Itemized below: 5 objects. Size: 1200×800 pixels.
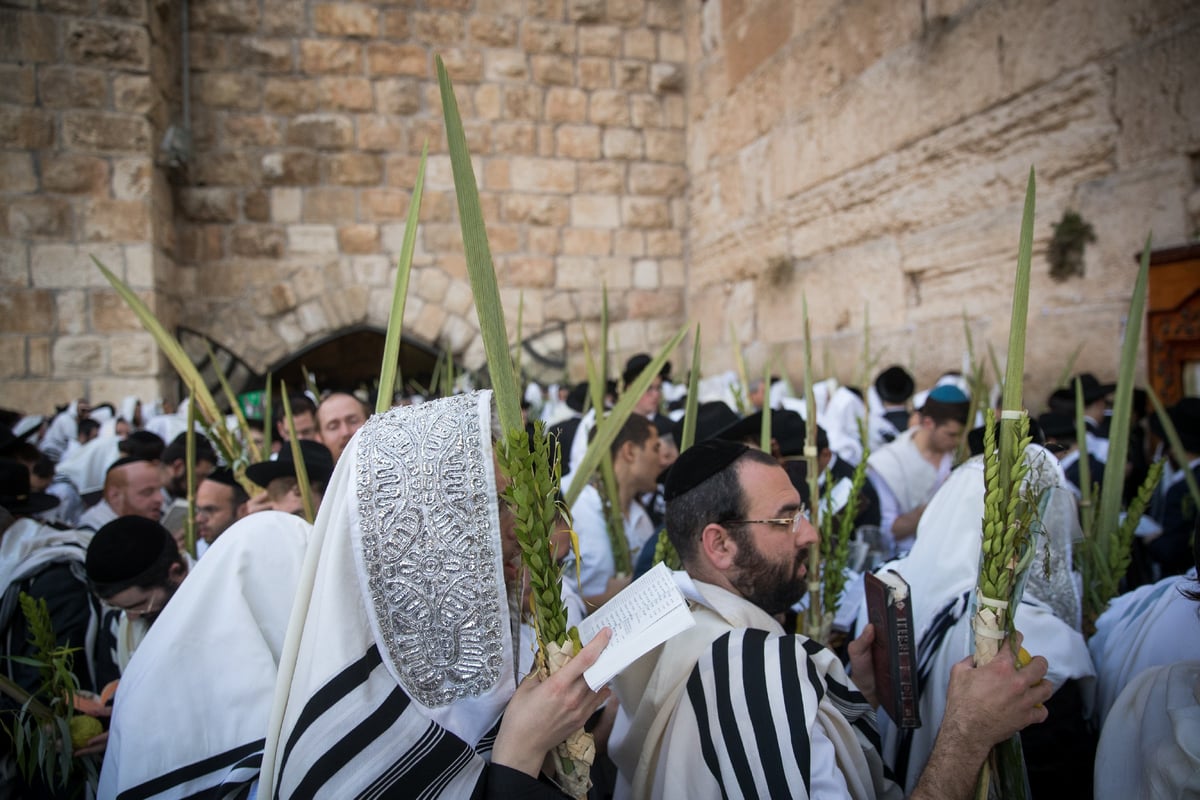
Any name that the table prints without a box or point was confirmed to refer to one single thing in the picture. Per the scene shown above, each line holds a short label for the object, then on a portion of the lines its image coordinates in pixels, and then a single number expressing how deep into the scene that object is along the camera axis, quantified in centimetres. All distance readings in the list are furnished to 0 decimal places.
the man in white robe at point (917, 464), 354
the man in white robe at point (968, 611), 178
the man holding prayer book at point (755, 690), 129
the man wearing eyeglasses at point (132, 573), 202
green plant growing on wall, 470
